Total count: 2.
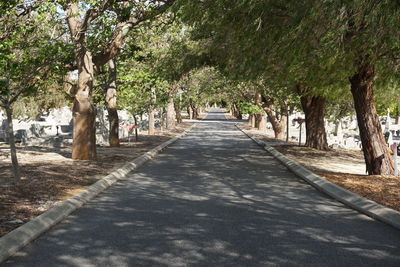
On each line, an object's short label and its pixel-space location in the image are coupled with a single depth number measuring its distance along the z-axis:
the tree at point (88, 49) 14.21
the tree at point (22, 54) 9.49
